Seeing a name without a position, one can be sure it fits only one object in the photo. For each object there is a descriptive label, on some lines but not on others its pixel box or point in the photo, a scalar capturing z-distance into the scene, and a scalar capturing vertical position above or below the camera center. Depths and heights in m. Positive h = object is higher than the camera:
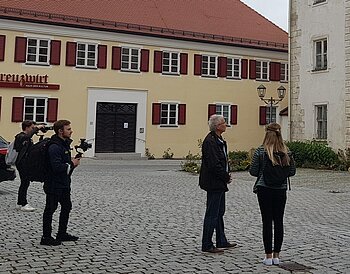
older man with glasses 6.45 -0.15
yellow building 27.97 +5.53
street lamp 24.03 +3.56
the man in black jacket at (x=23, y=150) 9.69 +0.15
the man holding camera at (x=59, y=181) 6.94 -0.31
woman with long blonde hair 6.01 -0.21
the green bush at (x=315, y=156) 22.79 +0.49
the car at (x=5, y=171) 12.17 -0.33
